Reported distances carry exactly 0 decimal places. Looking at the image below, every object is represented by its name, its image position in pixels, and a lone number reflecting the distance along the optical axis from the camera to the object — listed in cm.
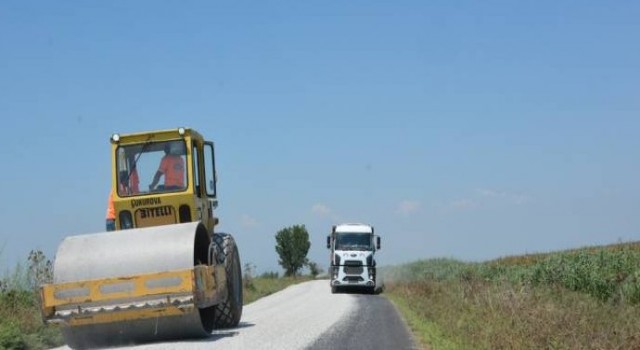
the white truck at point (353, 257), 3628
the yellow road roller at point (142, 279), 1205
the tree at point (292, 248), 7775
